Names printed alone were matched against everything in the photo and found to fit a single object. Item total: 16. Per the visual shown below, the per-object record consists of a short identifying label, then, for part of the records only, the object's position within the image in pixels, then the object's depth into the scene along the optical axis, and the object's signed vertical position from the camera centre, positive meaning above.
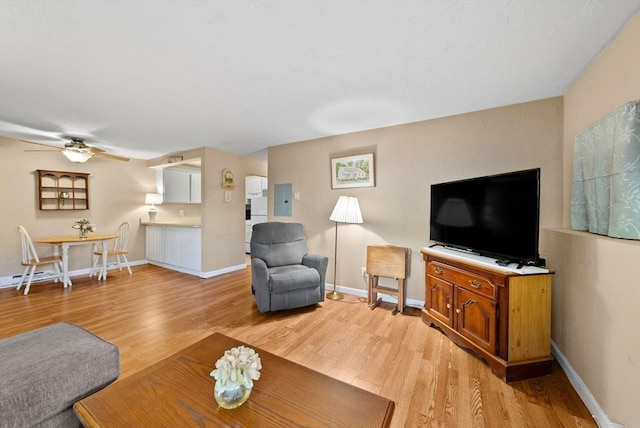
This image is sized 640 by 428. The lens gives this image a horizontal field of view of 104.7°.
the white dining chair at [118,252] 4.07 -0.73
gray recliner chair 2.63 -0.70
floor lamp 3.05 -0.01
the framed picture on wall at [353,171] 3.17 +0.52
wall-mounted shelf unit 3.88 +0.29
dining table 3.46 -0.51
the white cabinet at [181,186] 5.22 +0.50
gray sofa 0.96 -0.71
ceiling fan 3.20 +0.75
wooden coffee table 0.84 -0.72
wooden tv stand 1.70 -0.77
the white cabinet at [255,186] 6.22 +0.59
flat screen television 1.71 -0.03
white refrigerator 5.93 -0.02
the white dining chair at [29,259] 3.34 -0.75
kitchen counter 4.48 -0.26
